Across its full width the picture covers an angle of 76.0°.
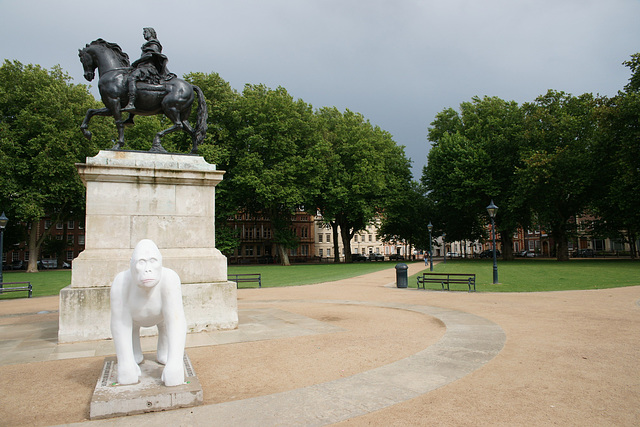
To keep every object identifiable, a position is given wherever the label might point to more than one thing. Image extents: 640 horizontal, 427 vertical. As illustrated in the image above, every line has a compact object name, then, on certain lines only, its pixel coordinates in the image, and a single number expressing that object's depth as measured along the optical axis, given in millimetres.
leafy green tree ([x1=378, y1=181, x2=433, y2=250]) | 49500
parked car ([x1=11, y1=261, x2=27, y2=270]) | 64500
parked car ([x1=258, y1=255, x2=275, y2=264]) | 68744
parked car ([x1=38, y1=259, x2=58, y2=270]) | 64875
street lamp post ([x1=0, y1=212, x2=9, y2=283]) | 22312
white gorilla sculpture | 4586
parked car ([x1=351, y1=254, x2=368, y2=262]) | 72775
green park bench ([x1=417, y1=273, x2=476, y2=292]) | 17656
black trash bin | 20259
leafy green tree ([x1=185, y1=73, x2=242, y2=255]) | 41094
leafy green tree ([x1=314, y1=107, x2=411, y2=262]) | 45750
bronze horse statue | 8961
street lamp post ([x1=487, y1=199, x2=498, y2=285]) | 20167
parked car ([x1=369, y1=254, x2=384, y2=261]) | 75250
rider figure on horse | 8961
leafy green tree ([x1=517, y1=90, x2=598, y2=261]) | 37156
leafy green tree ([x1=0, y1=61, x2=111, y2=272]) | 35562
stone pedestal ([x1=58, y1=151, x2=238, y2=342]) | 7828
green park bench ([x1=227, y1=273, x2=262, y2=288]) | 21400
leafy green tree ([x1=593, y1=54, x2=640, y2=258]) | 31984
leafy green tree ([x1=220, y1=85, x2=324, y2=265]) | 40969
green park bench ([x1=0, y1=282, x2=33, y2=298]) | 18358
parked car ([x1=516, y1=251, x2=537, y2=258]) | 75438
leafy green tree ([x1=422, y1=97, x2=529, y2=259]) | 42406
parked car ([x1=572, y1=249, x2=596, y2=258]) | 69362
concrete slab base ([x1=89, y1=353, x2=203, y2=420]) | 4223
